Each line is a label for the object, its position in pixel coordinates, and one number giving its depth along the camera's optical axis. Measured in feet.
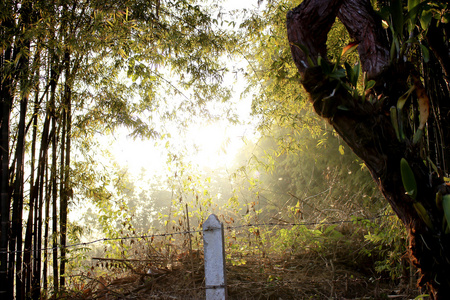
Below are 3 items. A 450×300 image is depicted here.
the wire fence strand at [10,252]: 7.73
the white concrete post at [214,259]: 5.94
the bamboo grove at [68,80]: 8.36
